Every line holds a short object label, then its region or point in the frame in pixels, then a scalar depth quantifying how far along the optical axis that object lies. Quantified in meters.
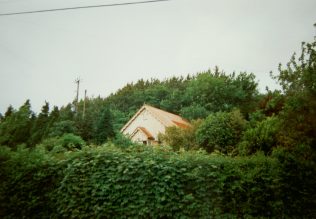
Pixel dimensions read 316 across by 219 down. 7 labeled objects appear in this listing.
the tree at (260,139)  14.72
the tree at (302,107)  8.90
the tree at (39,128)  32.12
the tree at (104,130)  32.50
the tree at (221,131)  20.05
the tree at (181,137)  22.25
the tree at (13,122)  12.72
